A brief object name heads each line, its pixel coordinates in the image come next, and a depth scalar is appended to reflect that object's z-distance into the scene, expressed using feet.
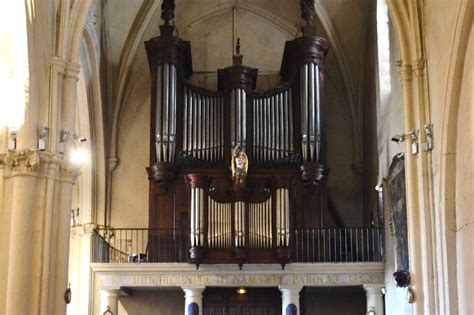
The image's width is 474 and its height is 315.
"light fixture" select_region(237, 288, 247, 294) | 80.77
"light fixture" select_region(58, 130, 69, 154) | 59.77
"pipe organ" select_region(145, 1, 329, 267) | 75.56
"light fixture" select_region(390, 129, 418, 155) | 58.80
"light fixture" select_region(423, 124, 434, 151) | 57.67
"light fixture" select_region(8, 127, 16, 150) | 57.84
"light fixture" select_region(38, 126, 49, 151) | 58.44
